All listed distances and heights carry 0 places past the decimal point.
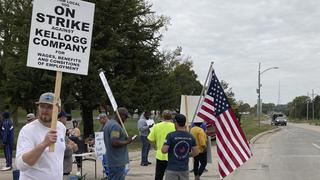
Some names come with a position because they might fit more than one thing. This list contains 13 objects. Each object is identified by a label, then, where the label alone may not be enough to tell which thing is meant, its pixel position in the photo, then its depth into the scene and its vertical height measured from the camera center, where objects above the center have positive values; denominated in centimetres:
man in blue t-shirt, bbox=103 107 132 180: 854 -47
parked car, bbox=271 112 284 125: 8386 +197
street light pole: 5297 +385
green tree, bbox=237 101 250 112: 12186 +558
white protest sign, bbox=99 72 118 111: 1030 +60
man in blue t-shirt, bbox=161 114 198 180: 797 -40
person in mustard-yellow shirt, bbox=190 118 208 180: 1158 -51
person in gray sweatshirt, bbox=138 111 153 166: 1662 -39
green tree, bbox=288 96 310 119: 14550 +620
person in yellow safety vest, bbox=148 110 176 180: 988 -30
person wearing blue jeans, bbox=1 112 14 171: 1511 -59
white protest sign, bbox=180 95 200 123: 1454 +63
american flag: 959 -17
